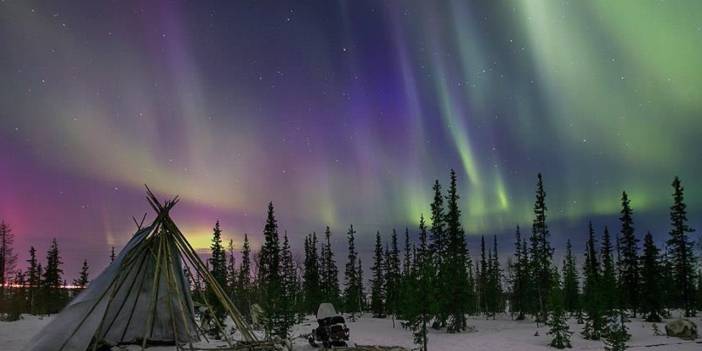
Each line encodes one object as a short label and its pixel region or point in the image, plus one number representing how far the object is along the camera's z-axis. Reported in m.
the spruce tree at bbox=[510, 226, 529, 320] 49.83
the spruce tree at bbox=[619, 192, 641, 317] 44.31
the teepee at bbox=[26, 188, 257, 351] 11.17
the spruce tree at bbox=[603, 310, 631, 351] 16.87
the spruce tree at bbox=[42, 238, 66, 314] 49.43
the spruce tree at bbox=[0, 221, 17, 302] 48.60
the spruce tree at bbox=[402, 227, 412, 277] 60.81
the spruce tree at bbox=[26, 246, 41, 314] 51.12
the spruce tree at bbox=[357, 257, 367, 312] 59.08
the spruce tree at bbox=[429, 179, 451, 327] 40.16
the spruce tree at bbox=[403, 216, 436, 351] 22.02
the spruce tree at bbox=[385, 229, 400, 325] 46.55
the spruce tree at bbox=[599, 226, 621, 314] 28.33
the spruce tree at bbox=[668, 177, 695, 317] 42.78
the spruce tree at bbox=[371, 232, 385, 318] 53.15
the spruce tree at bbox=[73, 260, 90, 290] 56.72
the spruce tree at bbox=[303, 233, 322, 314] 51.19
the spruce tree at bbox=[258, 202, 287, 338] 47.00
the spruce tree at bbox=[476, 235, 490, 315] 59.73
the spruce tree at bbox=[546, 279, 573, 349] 25.91
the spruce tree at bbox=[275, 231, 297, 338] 21.86
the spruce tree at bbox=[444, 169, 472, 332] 35.75
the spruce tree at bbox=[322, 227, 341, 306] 56.39
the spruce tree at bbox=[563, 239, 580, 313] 48.38
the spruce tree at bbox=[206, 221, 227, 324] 32.62
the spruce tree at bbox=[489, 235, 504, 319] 56.59
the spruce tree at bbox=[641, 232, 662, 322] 40.34
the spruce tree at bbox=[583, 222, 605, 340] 28.61
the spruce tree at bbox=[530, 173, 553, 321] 40.38
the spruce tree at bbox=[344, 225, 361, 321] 50.93
